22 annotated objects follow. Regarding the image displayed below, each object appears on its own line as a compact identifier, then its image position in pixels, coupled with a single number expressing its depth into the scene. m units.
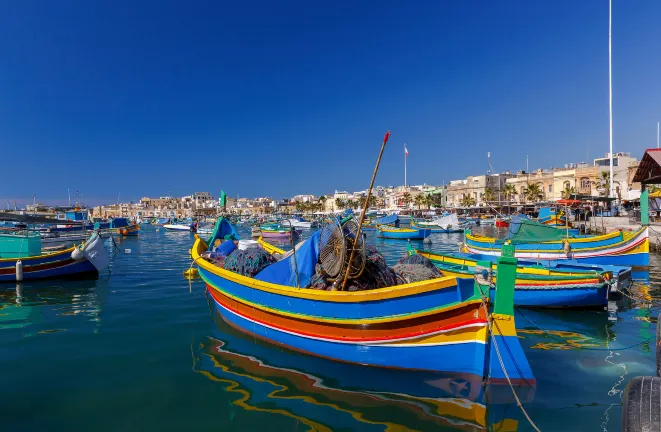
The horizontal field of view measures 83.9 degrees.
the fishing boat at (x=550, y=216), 40.25
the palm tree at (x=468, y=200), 81.25
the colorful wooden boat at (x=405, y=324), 5.68
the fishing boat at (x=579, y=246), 18.27
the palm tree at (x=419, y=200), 89.11
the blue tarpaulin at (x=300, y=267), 7.90
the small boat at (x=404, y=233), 41.62
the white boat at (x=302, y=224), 63.41
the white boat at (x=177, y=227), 67.24
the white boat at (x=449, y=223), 49.42
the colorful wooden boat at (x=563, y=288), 10.98
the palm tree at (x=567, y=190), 59.69
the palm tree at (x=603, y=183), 53.42
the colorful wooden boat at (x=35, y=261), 16.22
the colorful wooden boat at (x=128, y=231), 53.38
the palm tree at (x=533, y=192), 65.44
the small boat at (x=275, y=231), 45.55
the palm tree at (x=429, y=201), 87.75
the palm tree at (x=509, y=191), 71.21
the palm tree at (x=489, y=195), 74.65
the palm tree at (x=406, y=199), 92.62
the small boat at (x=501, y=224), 52.84
